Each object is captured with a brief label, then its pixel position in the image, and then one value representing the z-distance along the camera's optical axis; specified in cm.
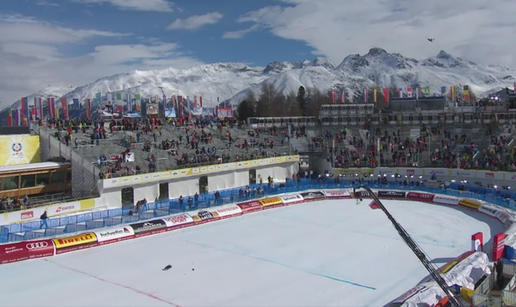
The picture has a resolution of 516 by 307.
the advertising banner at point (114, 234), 2423
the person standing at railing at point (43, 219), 2566
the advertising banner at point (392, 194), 3669
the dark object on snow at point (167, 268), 1983
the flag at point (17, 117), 3938
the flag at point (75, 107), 4450
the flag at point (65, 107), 4122
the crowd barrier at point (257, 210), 1838
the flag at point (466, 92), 5665
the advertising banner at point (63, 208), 2761
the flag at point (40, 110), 3947
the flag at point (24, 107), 3855
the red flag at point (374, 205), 1656
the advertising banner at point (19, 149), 3400
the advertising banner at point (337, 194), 3741
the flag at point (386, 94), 5844
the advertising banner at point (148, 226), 2581
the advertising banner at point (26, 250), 2100
